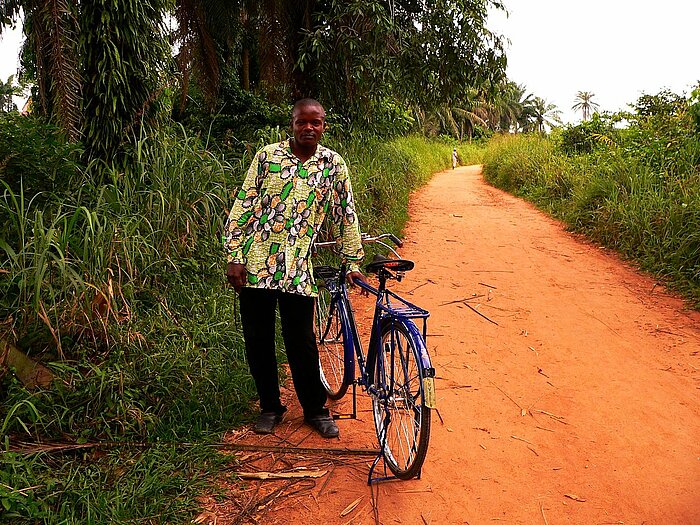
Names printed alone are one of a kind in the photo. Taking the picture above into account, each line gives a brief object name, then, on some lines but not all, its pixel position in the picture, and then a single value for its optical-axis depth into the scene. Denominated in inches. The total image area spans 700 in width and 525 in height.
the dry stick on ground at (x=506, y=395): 146.6
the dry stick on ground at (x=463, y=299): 229.3
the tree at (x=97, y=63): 160.4
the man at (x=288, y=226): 117.3
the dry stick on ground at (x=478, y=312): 208.8
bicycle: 103.3
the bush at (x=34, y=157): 158.2
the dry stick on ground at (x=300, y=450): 124.2
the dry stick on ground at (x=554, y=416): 139.1
